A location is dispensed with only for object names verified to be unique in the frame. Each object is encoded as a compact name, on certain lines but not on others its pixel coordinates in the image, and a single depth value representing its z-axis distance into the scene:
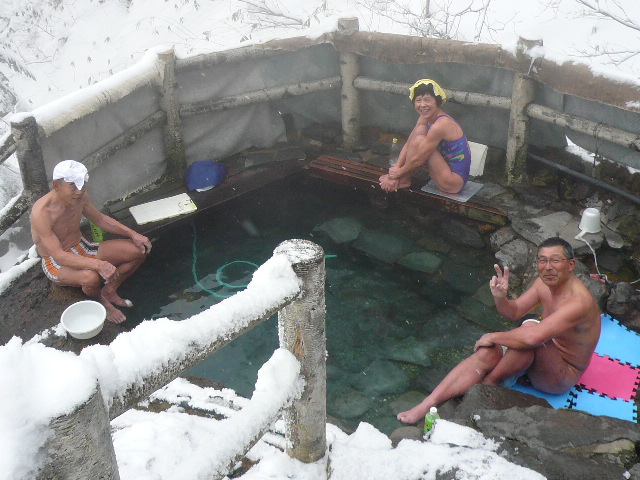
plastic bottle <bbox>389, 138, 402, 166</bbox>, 7.25
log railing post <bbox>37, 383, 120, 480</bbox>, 1.28
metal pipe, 5.73
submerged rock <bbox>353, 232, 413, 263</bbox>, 6.32
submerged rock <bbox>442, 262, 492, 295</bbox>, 5.82
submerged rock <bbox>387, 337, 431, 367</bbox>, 5.02
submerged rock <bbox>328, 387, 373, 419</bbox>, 4.57
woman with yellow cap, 6.10
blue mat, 3.96
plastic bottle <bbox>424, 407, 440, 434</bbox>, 3.71
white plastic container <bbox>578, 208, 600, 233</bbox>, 5.58
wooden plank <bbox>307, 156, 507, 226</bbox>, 6.24
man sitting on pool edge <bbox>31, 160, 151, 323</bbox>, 4.75
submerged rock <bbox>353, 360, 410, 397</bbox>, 4.76
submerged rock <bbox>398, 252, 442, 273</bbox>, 6.09
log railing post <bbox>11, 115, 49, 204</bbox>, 4.87
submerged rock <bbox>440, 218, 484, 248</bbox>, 6.31
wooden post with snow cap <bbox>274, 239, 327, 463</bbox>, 2.28
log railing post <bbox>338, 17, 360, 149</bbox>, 7.03
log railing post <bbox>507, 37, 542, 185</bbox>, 5.88
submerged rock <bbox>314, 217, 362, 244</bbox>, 6.63
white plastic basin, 4.45
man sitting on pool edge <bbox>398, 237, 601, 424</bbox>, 3.84
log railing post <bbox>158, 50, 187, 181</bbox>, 6.57
